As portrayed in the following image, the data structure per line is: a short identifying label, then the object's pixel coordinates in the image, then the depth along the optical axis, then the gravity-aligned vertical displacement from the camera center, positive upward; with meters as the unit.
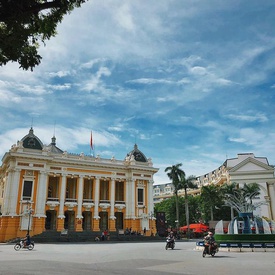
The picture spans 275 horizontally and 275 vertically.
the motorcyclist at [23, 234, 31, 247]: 23.62 -0.82
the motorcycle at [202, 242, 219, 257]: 16.98 -1.10
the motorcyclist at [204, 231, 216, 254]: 17.02 -0.72
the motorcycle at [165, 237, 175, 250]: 23.66 -1.06
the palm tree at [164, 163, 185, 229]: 54.16 +9.41
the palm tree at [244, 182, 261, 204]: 57.75 +7.32
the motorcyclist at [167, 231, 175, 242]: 23.67 -0.65
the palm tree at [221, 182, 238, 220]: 57.44 +7.27
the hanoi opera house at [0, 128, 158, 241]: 41.31 +5.83
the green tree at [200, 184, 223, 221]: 58.62 +6.25
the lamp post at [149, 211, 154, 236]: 49.50 +1.61
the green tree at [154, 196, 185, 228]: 76.62 +4.35
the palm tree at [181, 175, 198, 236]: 54.06 +8.08
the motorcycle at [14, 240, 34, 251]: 23.64 -1.19
